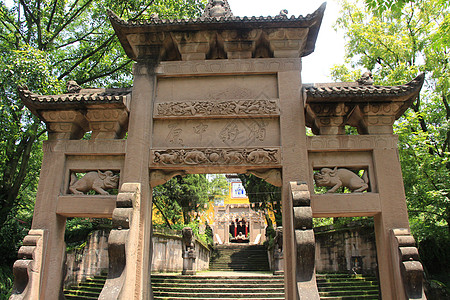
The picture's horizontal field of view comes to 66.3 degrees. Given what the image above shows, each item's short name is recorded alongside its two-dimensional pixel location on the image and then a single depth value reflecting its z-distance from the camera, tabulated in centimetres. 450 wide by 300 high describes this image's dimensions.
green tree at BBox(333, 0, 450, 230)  1116
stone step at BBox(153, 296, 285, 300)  1202
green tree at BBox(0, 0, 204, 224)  966
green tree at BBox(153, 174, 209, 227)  2120
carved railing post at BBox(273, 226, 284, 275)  1540
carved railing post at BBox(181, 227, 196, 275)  1651
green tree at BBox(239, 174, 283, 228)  2080
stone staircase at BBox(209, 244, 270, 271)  2145
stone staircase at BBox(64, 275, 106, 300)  1191
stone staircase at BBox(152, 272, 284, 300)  1227
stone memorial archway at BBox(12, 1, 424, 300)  626
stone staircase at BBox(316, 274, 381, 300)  1164
